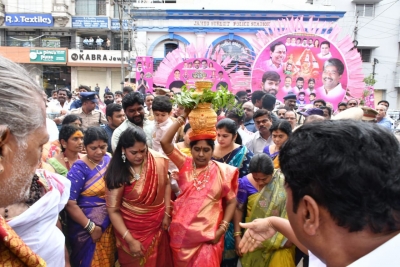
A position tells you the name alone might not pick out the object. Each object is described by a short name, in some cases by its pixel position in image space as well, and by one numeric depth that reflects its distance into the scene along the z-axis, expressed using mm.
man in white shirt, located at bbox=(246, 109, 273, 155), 4375
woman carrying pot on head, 2666
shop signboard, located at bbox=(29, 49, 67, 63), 22844
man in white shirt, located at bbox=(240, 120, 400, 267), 913
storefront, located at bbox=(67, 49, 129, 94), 22969
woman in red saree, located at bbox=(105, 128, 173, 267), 2713
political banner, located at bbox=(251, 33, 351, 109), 12164
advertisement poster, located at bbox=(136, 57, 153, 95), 13414
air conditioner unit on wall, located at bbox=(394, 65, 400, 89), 22508
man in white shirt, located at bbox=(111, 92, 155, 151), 3765
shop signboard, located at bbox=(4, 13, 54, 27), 24094
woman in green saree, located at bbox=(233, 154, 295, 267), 2846
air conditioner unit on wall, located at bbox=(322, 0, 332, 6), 21688
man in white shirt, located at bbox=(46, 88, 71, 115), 7125
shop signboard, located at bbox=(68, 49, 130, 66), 22938
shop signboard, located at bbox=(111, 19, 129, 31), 24188
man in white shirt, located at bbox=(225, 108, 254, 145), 4574
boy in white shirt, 3996
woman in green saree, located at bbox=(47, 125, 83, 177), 3122
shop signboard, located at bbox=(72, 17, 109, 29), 23906
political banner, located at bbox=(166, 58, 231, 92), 11702
